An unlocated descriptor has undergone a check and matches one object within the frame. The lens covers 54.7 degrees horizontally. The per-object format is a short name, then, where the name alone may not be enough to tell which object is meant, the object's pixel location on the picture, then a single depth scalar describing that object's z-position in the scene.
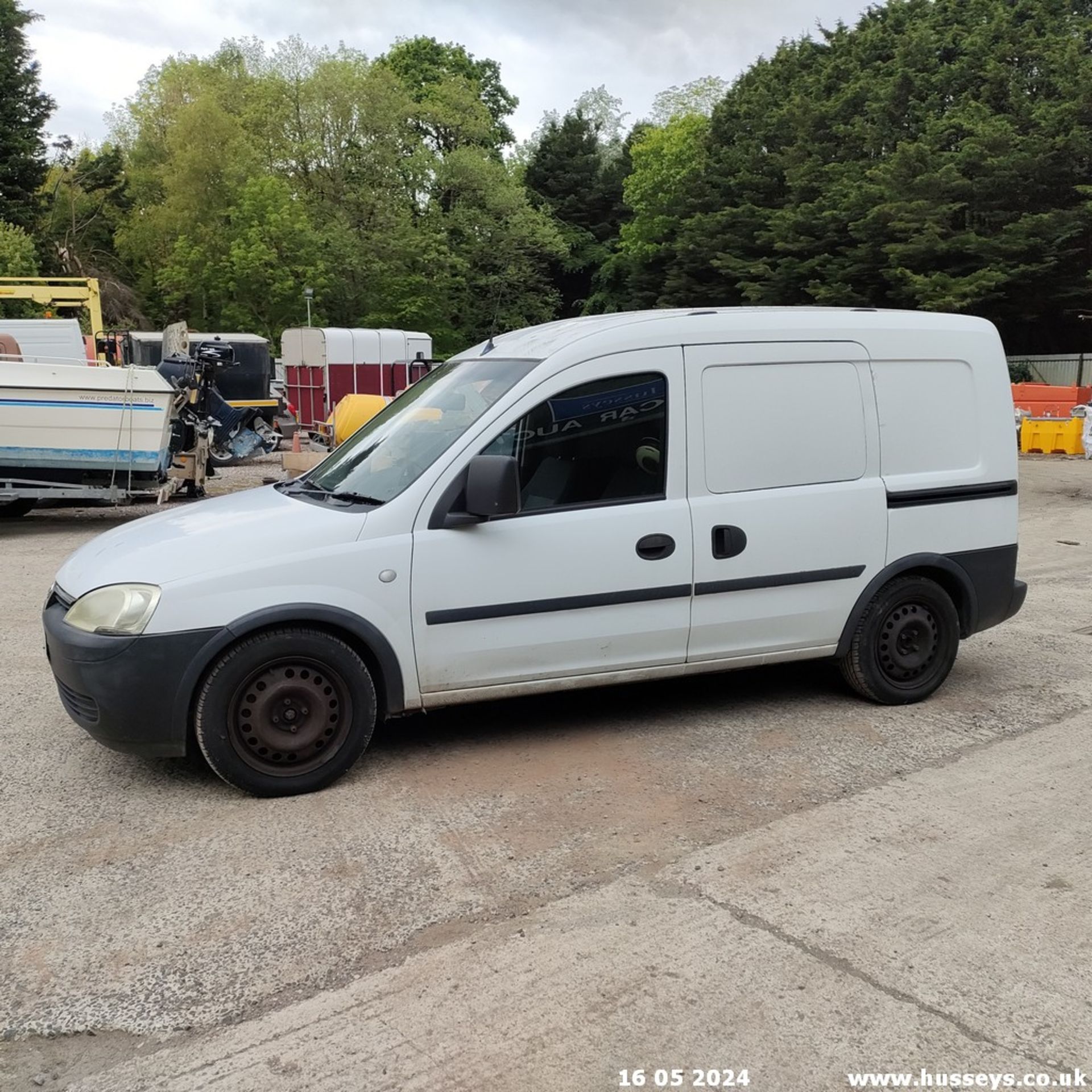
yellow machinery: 21.03
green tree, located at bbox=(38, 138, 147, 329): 45.53
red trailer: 22.77
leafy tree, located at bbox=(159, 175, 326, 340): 41.50
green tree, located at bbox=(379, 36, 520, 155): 49.59
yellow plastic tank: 15.95
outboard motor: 13.76
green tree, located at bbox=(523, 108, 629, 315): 56.69
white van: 4.16
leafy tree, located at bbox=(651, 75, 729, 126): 60.00
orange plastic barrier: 23.52
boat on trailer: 11.23
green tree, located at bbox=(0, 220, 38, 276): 35.62
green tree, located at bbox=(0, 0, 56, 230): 41.53
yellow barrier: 22.80
